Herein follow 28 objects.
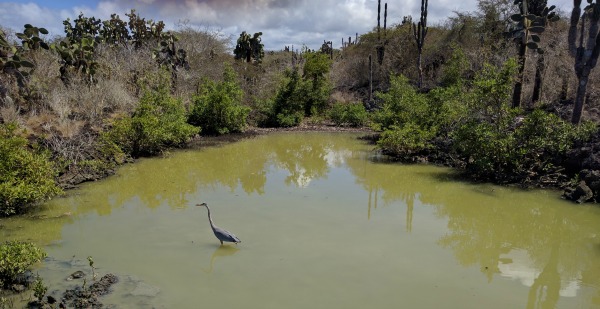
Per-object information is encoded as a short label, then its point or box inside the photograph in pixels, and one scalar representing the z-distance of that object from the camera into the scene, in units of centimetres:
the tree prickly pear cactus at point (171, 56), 2330
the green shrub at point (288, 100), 2497
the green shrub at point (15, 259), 590
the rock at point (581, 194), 1012
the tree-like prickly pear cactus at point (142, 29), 2775
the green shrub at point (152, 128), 1458
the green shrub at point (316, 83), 2644
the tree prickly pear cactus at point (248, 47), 3558
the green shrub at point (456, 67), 2418
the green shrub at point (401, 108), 1659
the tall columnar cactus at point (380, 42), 3369
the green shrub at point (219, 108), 2050
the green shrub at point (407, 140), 1493
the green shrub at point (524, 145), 1185
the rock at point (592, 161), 1090
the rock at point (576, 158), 1144
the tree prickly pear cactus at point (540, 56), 1720
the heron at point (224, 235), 726
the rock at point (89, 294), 561
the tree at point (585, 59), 1291
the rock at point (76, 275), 639
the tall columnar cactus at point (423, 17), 2469
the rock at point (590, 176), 1033
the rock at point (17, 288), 591
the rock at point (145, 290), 596
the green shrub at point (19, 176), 848
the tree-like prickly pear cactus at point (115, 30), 2836
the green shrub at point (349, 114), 2469
